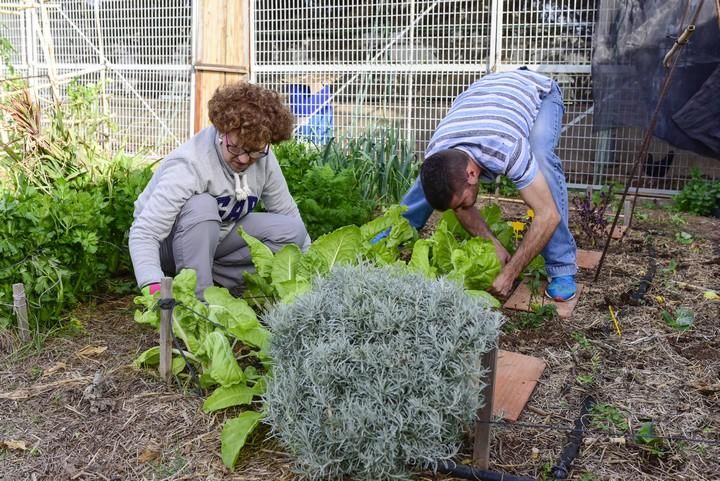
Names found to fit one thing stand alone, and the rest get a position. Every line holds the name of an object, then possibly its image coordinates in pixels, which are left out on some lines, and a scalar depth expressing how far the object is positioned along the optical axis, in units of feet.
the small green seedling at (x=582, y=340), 10.04
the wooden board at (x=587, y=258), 13.98
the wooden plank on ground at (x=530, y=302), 11.45
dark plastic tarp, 16.92
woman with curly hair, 9.62
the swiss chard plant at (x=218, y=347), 7.73
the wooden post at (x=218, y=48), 25.89
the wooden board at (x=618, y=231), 16.16
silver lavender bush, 6.30
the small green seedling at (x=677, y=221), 17.85
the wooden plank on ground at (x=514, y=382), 8.15
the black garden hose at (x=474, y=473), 6.70
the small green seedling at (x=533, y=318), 10.82
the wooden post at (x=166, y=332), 8.28
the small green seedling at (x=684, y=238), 15.98
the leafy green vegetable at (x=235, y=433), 7.00
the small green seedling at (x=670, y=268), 13.41
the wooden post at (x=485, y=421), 6.76
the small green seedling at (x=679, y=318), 10.73
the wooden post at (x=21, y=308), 9.85
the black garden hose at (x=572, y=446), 6.89
